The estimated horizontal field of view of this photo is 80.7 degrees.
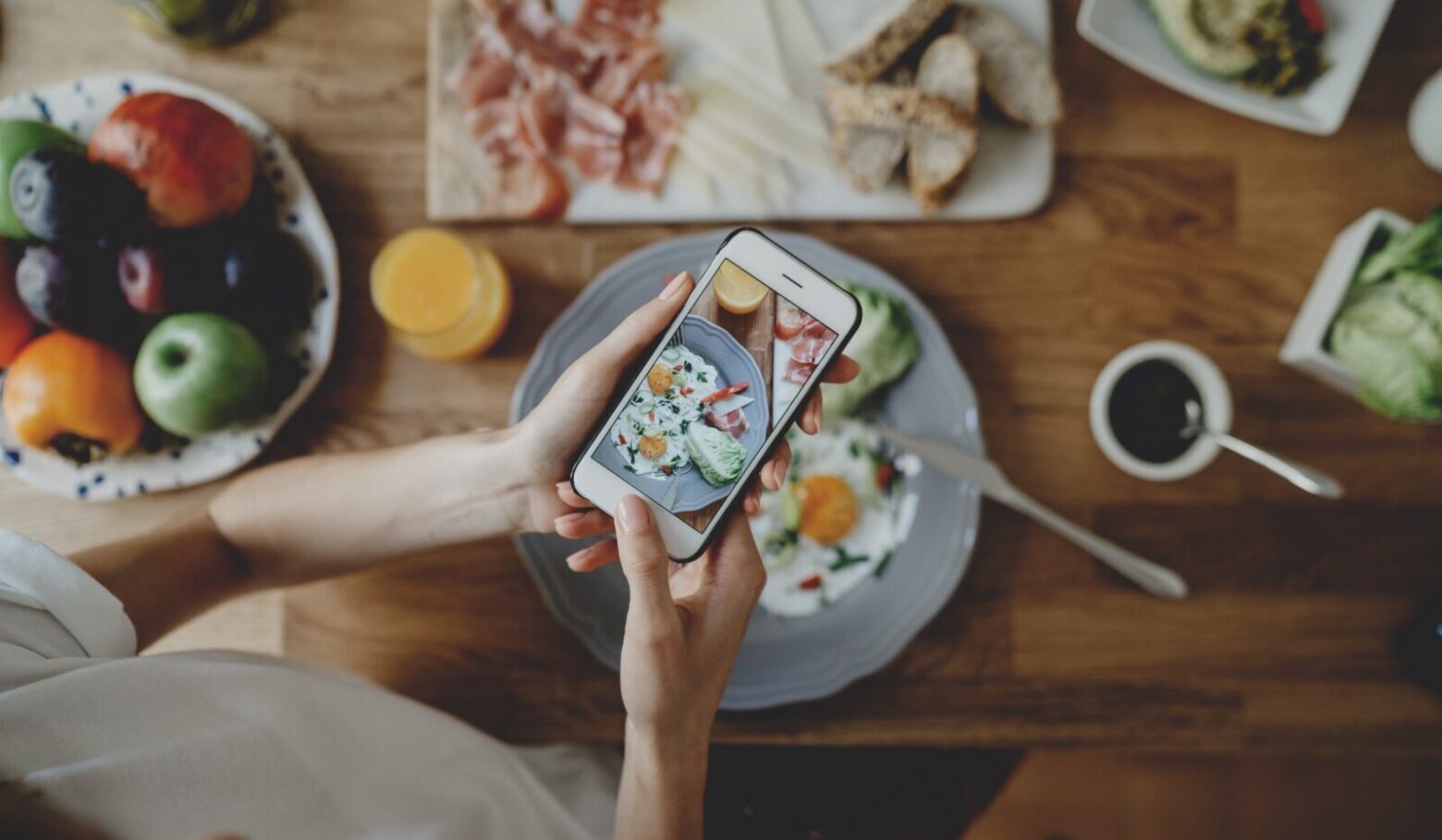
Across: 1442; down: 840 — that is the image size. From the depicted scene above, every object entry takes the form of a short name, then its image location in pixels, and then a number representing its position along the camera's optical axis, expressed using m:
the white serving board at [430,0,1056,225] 1.15
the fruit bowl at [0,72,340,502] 1.11
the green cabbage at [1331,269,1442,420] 0.97
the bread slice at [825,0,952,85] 1.09
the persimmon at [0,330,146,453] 1.02
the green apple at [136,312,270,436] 1.01
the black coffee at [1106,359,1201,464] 1.08
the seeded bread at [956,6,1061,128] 1.11
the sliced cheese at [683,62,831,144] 1.17
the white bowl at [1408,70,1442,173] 1.10
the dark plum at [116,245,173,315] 1.03
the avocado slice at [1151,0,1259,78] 1.10
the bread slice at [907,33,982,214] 1.09
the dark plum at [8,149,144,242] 0.96
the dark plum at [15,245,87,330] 1.01
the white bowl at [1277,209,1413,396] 1.04
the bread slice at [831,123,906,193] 1.12
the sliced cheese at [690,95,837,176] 1.16
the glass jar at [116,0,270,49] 1.12
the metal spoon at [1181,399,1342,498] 1.01
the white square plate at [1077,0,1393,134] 1.11
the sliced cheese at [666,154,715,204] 1.16
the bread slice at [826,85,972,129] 1.08
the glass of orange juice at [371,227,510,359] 1.06
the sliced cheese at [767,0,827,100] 1.17
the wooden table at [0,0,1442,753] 1.11
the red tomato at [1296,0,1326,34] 1.09
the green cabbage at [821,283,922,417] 1.06
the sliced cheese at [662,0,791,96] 1.17
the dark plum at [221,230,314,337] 1.06
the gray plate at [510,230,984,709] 1.06
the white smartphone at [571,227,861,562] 0.83
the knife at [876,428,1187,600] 1.04
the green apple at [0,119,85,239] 1.02
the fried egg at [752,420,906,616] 1.09
